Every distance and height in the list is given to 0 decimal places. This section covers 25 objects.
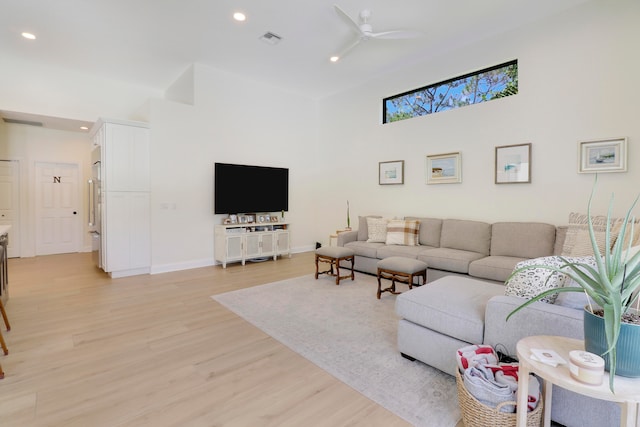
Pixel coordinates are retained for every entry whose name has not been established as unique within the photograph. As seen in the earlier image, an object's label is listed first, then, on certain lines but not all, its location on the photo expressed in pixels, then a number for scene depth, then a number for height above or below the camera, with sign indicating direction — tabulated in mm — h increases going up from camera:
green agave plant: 1074 -294
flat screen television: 5508 +295
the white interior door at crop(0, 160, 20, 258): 6012 +55
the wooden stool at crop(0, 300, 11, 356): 2352 -1074
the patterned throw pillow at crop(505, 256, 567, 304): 1804 -445
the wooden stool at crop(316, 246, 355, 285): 4418 -741
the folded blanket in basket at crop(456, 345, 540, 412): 1501 -886
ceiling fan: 3674 +2112
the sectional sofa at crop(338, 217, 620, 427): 1594 -689
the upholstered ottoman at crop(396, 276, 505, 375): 2018 -790
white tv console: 5406 -679
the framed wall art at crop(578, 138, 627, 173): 3355 +576
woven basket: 1463 -1013
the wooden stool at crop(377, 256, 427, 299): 3606 -760
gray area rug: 1901 -1173
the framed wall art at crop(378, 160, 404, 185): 5508 +600
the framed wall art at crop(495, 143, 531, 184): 4051 +564
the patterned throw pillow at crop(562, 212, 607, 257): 3048 -300
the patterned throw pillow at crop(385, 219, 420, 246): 4852 -438
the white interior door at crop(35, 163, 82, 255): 6477 -129
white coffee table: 1057 -637
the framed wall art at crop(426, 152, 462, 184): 4738 +592
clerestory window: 4328 +1779
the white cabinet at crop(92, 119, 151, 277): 4574 +99
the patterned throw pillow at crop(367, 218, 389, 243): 5180 -421
